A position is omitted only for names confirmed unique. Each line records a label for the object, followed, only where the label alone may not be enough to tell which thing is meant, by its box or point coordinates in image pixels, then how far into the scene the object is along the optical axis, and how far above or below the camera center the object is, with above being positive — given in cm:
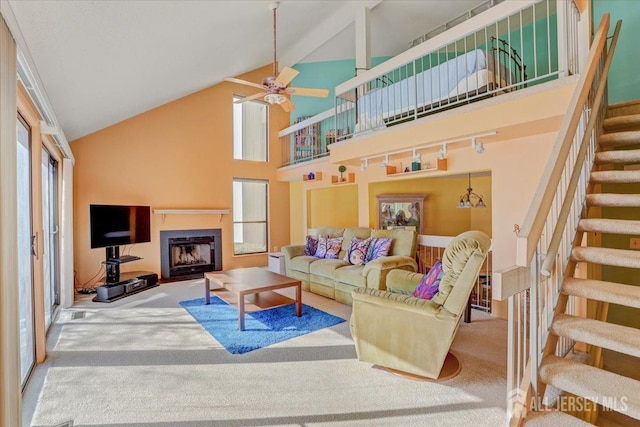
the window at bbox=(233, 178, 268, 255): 767 -4
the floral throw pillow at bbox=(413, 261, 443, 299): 268 -63
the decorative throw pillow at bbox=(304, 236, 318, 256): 569 -59
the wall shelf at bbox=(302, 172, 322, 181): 672 +76
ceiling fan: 395 +162
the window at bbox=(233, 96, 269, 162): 772 +206
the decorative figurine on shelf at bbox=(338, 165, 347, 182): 596 +82
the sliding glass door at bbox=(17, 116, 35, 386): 277 -27
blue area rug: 334 -131
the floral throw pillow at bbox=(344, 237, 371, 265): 486 -60
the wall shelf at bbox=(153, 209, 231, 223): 636 +7
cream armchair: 237 -84
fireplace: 643 -79
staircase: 156 -67
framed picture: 656 +1
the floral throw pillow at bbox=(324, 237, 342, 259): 532 -58
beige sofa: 408 -78
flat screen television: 492 -14
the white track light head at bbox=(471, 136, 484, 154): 375 +76
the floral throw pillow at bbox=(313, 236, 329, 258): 544 -60
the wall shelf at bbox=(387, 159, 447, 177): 453 +63
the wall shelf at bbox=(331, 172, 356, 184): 608 +65
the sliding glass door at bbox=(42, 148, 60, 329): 406 -22
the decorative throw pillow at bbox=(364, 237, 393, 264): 465 -53
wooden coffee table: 378 -90
